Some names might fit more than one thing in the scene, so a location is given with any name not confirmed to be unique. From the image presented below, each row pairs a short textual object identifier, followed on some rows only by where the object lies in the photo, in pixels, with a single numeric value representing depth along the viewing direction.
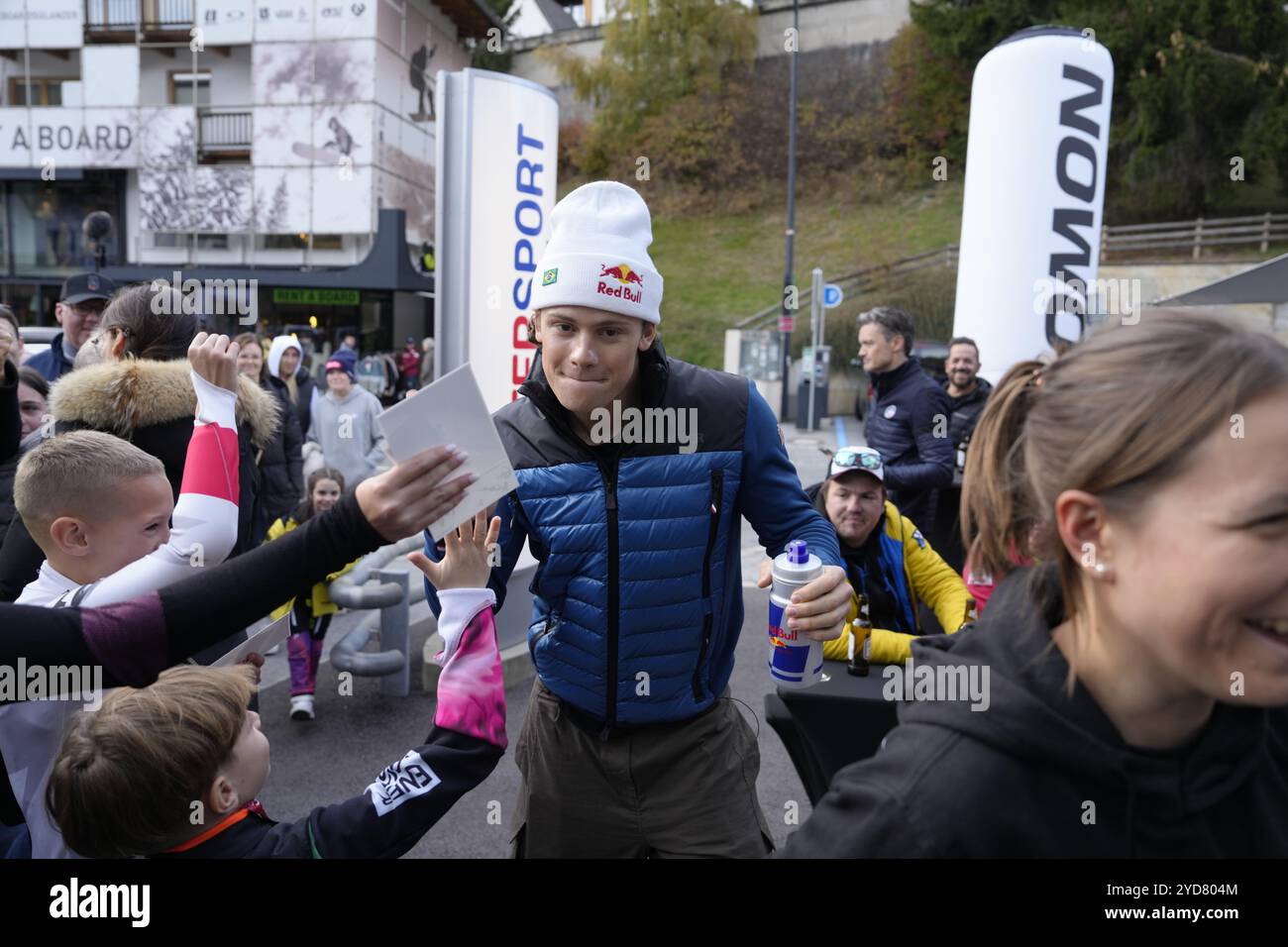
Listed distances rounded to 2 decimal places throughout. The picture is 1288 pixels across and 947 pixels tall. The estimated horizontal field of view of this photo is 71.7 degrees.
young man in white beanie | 2.20
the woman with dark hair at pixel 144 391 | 2.72
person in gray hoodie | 7.02
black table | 2.72
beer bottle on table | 2.89
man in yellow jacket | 3.45
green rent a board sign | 25.77
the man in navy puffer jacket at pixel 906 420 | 5.00
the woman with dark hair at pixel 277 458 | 5.70
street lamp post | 20.17
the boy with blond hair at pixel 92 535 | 1.83
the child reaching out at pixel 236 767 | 1.62
